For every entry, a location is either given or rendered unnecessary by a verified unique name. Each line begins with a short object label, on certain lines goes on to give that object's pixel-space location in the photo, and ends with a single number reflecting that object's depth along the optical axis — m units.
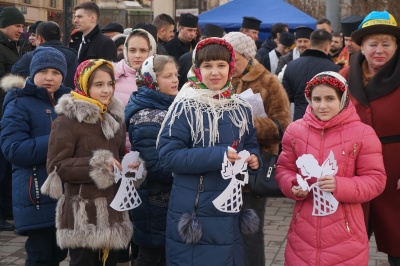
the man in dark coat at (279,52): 11.55
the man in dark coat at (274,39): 12.84
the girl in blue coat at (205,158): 3.97
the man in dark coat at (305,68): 8.17
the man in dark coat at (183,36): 9.23
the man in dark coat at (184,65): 7.63
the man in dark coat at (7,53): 7.68
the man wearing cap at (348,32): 8.00
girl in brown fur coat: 4.39
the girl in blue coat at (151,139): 4.67
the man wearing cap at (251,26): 11.21
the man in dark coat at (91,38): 7.88
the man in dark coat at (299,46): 10.60
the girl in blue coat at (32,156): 4.69
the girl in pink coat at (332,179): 4.06
